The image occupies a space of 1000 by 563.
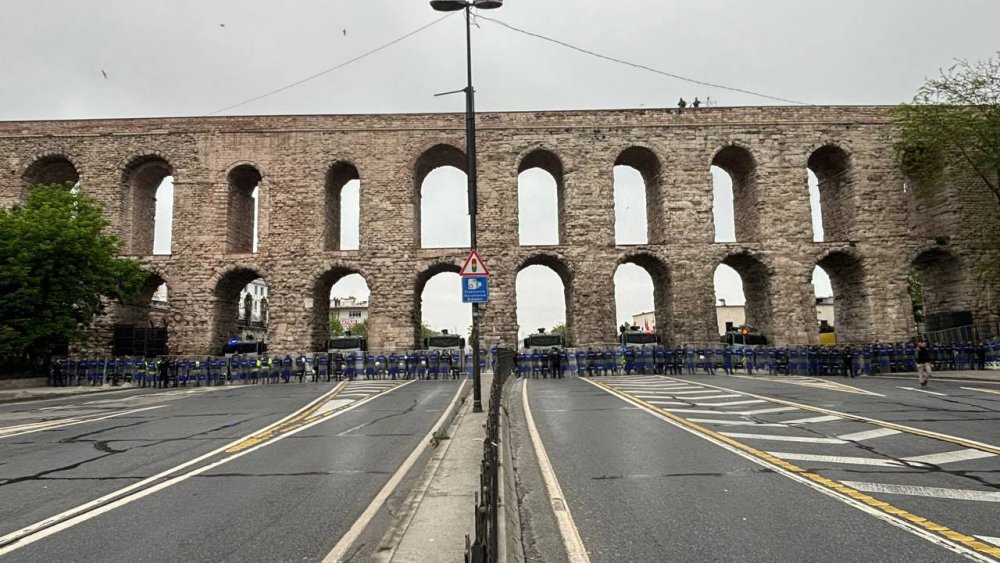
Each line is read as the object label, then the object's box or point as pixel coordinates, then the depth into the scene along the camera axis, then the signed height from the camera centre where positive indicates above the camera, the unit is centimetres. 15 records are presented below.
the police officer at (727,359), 2522 -104
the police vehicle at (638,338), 2858 -1
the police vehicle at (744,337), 2966 -6
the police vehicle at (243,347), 3148 -8
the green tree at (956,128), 2850 +1069
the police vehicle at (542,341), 2706 -5
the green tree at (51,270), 2289 +347
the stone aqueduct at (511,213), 3052 +721
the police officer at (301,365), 2467 -92
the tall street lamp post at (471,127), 1189 +507
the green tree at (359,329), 9562 +269
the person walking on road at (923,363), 1623 -90
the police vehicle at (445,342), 2792 +0
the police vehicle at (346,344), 2761 -1
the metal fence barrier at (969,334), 2827 -10
